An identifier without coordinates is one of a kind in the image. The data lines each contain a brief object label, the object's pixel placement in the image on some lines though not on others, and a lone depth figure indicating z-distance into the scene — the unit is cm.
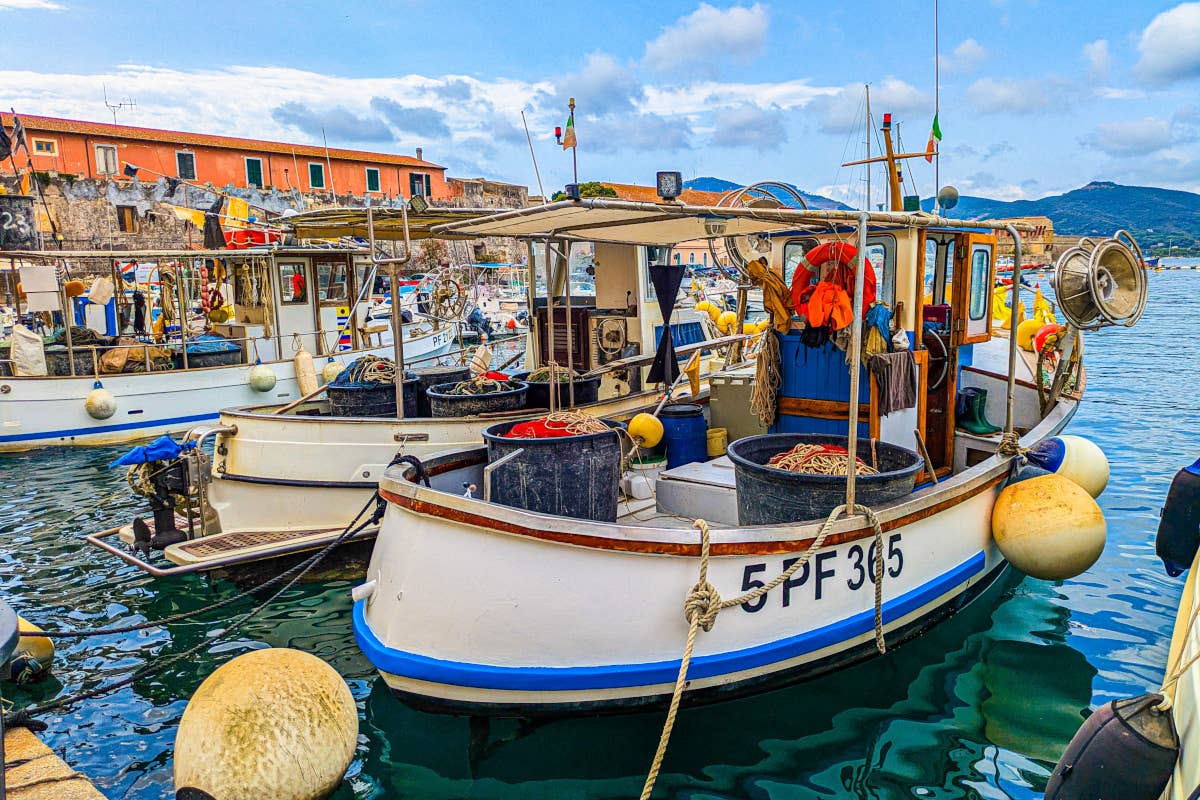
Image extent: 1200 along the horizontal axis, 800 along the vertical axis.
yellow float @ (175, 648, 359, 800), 368
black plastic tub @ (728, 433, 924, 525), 498
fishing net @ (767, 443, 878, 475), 530
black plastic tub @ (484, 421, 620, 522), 541
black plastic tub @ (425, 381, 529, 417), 828
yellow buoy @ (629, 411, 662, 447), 789
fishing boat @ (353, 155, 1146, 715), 435
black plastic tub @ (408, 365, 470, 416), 975
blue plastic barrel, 796
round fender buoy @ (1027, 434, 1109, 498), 732
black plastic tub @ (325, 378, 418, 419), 877
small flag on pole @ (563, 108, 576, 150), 776
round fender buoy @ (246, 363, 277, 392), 1631
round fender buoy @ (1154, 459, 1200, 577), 572
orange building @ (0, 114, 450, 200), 4169
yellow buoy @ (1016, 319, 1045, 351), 1136
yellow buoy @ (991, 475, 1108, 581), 580
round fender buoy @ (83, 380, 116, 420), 1512
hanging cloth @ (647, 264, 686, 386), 885
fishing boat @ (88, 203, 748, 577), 779
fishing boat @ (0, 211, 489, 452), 1505
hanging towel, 610
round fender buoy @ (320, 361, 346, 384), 1623
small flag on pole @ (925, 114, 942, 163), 873
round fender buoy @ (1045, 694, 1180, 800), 318
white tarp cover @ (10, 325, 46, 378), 1534
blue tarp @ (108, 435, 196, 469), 766
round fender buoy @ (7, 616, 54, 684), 618
